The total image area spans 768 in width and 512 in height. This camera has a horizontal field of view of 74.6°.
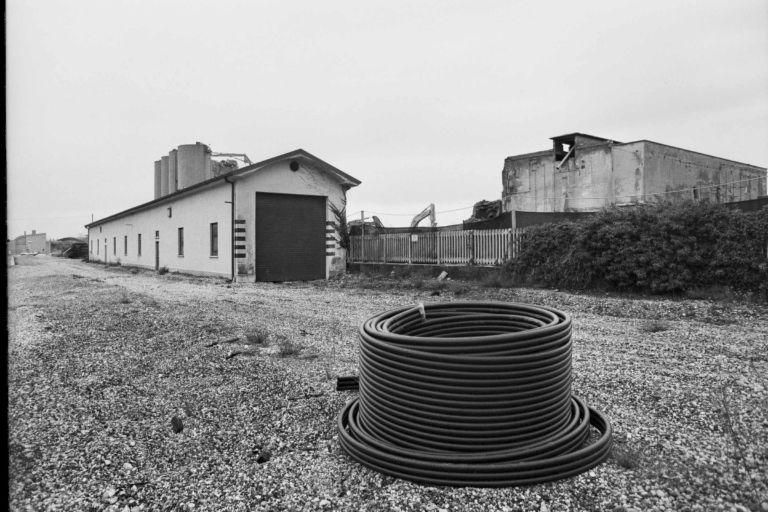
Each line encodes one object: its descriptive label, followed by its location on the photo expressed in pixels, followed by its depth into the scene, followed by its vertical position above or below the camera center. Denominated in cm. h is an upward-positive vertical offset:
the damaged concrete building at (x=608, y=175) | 2742 +475
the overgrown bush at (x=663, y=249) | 890 +7
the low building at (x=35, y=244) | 6931 +106
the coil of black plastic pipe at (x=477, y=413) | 275 -94
